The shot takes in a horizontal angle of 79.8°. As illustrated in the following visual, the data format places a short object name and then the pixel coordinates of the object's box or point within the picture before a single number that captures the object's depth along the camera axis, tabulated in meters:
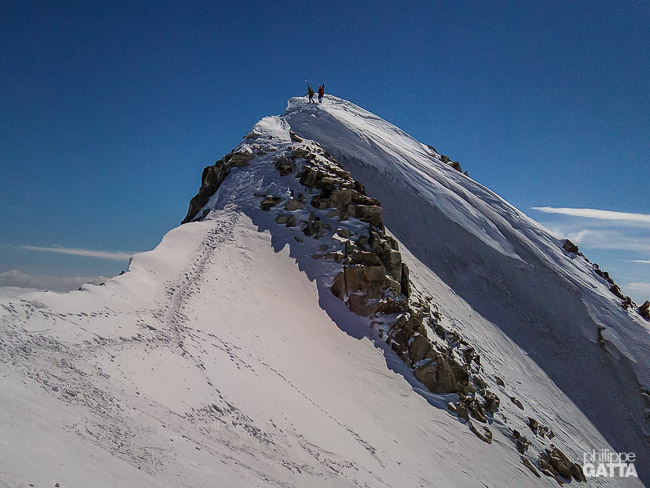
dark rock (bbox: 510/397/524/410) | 16.06
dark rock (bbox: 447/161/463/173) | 35.38
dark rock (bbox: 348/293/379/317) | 15.26
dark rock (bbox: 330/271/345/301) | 15.56
